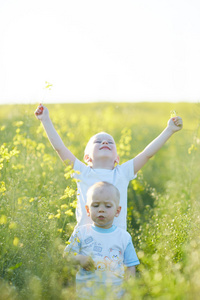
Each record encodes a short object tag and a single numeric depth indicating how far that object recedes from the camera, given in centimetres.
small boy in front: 296
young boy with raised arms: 359
